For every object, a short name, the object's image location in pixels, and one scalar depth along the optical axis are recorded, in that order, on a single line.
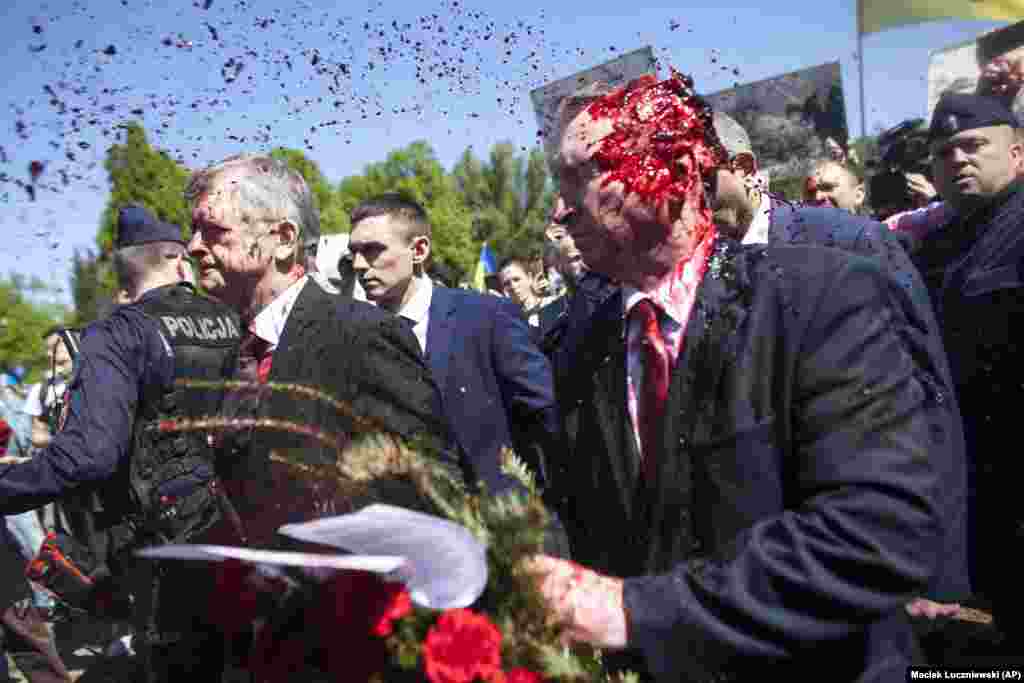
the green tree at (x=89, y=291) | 22.80
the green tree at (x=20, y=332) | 26.55
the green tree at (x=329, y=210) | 29.73
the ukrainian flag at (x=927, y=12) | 4.11
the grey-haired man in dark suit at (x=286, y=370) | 1.76
